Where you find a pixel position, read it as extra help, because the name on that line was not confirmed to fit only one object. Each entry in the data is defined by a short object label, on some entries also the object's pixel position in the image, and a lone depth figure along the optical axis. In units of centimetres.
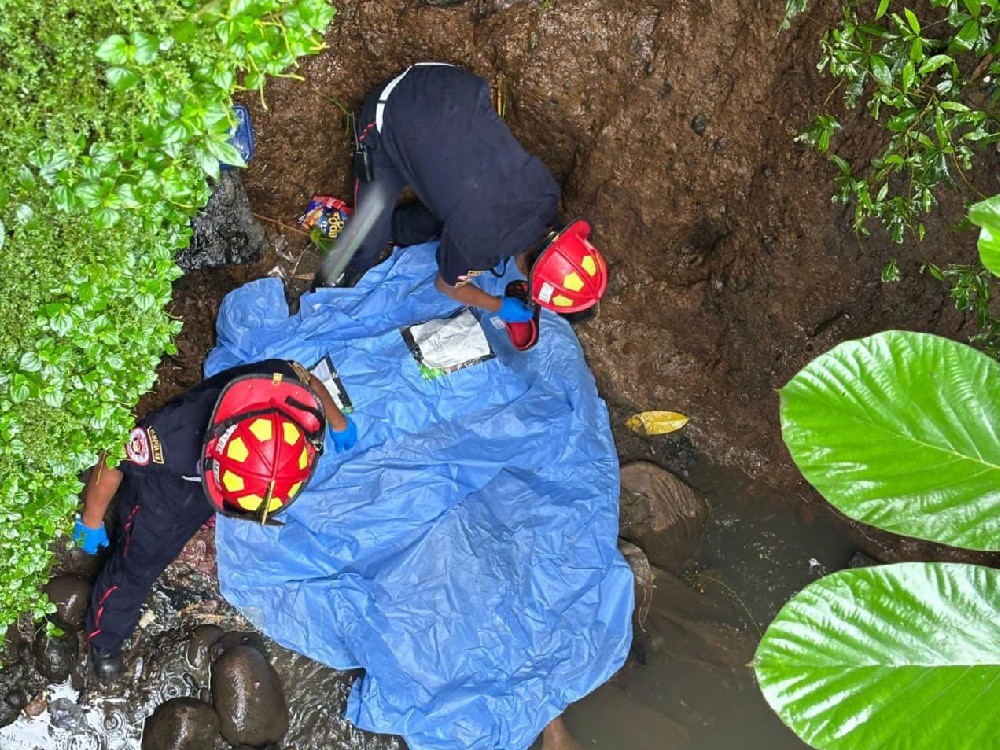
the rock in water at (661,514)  373
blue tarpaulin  328
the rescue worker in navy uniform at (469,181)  300
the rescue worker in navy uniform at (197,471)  255
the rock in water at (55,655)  314
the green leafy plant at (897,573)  89
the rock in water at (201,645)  336
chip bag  356
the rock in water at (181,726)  318
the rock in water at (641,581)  365
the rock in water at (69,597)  320
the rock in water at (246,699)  326
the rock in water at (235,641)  337
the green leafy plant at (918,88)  194
